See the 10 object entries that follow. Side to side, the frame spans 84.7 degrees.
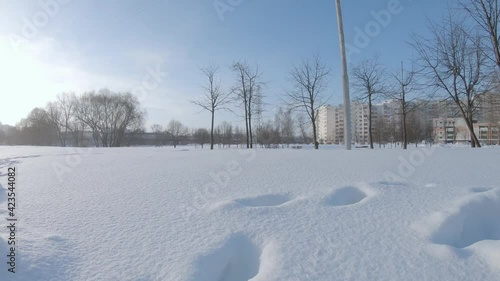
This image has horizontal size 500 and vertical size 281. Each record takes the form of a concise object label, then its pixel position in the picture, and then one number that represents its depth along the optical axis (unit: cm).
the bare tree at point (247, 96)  2378
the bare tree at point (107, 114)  5632
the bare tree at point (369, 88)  2147
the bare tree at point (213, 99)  2281
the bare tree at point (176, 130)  8596
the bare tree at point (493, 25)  1125
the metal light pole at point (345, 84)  1172
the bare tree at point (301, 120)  3038
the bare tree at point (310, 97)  2248
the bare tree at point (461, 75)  1580
